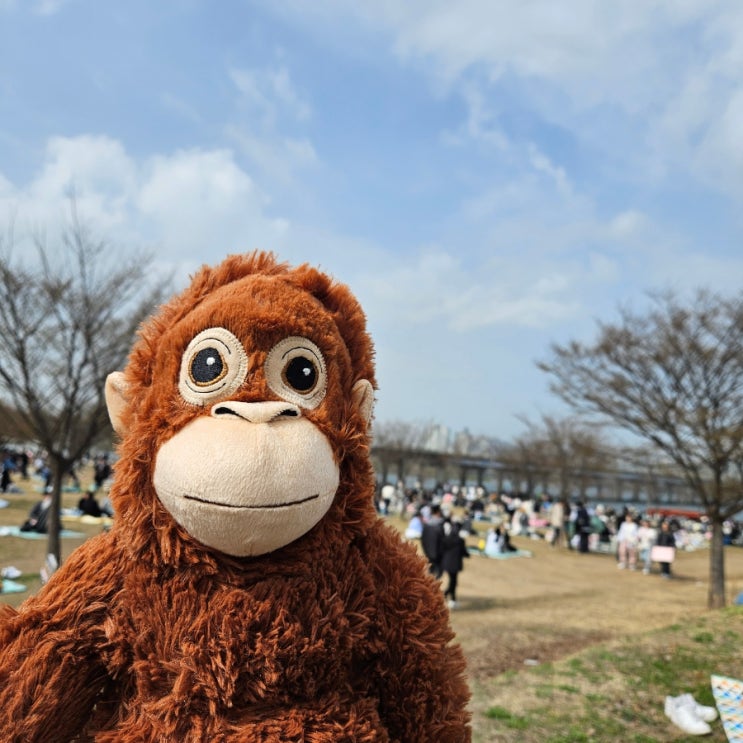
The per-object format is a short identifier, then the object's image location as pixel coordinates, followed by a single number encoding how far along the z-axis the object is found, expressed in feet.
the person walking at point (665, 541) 50.20
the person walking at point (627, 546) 53.47
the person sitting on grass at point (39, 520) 43.16
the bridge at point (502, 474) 108.11
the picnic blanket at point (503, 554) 53.47
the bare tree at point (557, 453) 84.89
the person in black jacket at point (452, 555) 31.17
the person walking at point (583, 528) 62.49
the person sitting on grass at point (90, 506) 51.96
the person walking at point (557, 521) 63.41
